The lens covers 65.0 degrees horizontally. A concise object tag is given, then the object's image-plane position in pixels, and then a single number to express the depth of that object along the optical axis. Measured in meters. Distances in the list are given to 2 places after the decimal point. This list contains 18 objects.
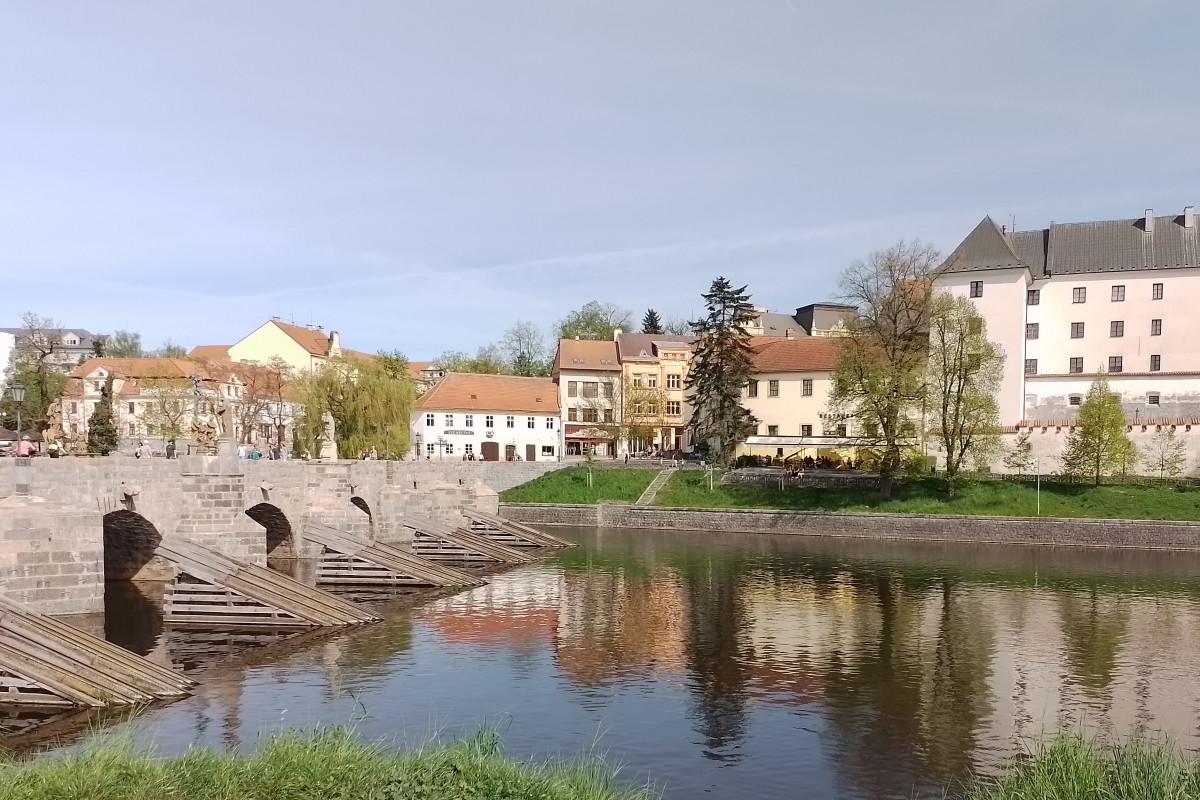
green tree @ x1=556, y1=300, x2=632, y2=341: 116.88
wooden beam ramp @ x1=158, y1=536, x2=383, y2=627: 25.84
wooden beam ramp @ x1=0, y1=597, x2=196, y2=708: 17.45
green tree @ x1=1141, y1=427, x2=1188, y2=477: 54.22
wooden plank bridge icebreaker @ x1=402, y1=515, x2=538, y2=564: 42.59
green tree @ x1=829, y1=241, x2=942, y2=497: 54.28
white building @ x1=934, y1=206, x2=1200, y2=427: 60.56
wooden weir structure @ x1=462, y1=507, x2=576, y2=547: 47.84
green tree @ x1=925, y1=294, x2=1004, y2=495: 53.84
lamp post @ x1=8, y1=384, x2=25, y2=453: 27.06
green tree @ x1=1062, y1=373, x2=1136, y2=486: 52.06
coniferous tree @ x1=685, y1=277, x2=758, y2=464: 66.38
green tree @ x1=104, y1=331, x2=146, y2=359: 135.25
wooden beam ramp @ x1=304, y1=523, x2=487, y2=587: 34.28
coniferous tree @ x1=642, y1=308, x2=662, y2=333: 115.50
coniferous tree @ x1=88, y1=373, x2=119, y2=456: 50.78
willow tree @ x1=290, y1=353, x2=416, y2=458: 59.16
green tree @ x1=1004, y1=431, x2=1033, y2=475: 58.62
